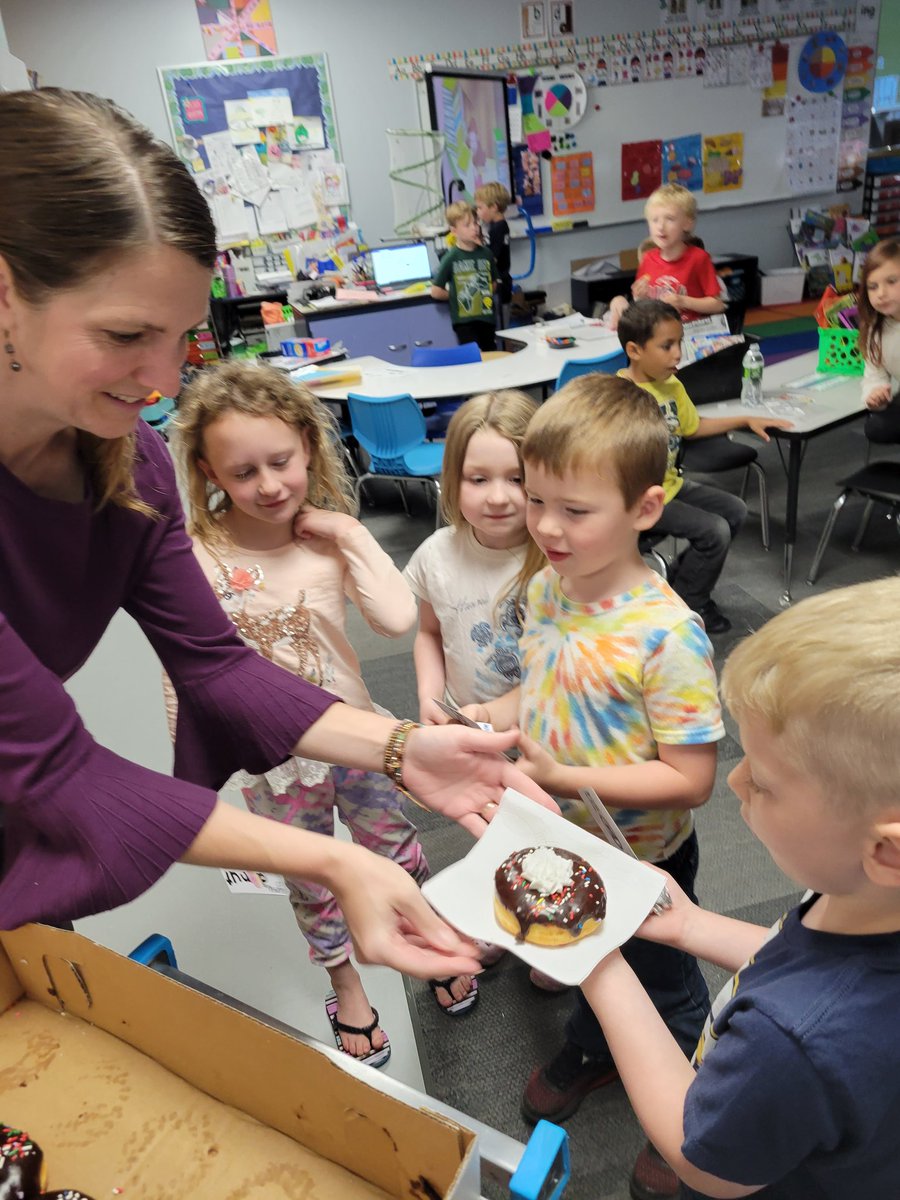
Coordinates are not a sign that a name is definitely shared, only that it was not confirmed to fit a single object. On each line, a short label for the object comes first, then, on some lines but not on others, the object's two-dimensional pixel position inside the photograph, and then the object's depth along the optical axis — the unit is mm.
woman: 787
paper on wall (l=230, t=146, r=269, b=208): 6520
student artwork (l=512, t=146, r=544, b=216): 7031
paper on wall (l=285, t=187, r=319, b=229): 6674
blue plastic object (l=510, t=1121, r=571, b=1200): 714
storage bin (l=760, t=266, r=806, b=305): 7867
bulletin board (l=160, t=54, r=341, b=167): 6250
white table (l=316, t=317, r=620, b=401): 3871
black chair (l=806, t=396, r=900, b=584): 3082
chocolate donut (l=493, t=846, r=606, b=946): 1007
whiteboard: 7148
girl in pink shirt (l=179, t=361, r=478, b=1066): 1542
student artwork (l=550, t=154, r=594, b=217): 7195
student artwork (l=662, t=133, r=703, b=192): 7398
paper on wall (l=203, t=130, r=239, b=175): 6430
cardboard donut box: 743
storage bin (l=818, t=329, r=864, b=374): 3637
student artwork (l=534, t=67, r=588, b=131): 6880
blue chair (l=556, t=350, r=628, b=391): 3674
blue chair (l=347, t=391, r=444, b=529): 3770
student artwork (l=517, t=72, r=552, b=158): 6840
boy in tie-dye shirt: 1213
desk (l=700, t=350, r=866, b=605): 3059
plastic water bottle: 3371
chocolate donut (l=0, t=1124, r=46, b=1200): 787
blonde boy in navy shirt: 631
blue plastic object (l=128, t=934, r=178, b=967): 1068
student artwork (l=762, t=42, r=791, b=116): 7297
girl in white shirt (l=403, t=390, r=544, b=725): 1626
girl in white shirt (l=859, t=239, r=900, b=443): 3047
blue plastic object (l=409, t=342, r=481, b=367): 4465
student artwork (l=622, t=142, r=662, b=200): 7328
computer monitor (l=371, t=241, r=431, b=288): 5973
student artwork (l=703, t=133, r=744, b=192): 7492
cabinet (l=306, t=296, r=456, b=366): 5453
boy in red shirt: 4184
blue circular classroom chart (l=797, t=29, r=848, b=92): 7328
